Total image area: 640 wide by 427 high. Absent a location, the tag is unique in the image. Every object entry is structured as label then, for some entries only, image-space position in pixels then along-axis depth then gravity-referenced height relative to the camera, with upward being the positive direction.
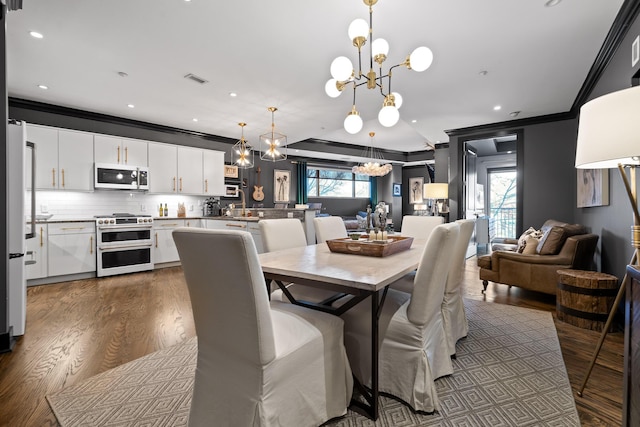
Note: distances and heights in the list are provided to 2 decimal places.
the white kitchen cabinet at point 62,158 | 4.25 +0.78
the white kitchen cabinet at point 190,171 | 5.64 +0.78
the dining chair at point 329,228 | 2.97 -0.17
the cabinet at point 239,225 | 4.29 -0.22
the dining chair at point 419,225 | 3.24 -0.14
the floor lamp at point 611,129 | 1.20 +0.35
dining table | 1.40 -0.31
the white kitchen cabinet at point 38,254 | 4.00 -0.57
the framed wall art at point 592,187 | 3.14 +0.30
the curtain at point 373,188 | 11.06 +0.88
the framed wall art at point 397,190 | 11.02 +0.82
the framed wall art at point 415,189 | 11.13 +0.86
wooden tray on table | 1.98 -0.24
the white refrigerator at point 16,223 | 2.40 -0.10
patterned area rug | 1.50 -1.03
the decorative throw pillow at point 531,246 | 3.65 -0.41
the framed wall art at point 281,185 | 7.99 +0.73
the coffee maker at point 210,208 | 6.17 +0.07
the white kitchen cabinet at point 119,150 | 4.76 +1.00
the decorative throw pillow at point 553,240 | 3.27 -0.31
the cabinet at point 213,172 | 5.99 +0.80
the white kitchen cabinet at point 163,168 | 5.30 +0.78
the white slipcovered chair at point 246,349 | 1.13 -0.58
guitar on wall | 7.22 +0.44
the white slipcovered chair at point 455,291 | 2.06 -0.57
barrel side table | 2.55 -0.74
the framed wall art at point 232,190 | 6.59 +0.48
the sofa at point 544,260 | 3.17 -0.53
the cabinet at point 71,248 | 4.19 -0.53
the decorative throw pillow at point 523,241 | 3.98 -0.39
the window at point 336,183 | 9.84 +0.99
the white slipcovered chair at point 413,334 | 1.53 -0.67
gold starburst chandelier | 1.97 +1.00
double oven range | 4.55 -0.51
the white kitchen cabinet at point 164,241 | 5.19 -0.52
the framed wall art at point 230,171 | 6.56 +0.89
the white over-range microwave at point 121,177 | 4.69 +0.56
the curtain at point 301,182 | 8.73 +0.87
